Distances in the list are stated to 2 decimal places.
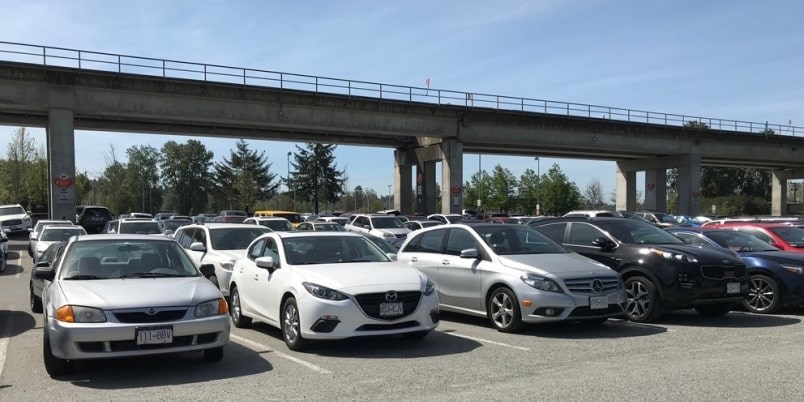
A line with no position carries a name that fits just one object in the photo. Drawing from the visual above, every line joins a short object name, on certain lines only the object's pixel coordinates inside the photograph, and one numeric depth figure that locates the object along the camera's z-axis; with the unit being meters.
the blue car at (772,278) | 11.25
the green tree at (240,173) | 105.44
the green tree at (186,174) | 122.56
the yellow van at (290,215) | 33.28
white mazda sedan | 7.82
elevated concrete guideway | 32.91
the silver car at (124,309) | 6.46
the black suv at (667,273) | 10.12
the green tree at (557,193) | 84.12
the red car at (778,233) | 13.46
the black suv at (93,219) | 34.56
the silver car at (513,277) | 9.11
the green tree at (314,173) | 94.94
